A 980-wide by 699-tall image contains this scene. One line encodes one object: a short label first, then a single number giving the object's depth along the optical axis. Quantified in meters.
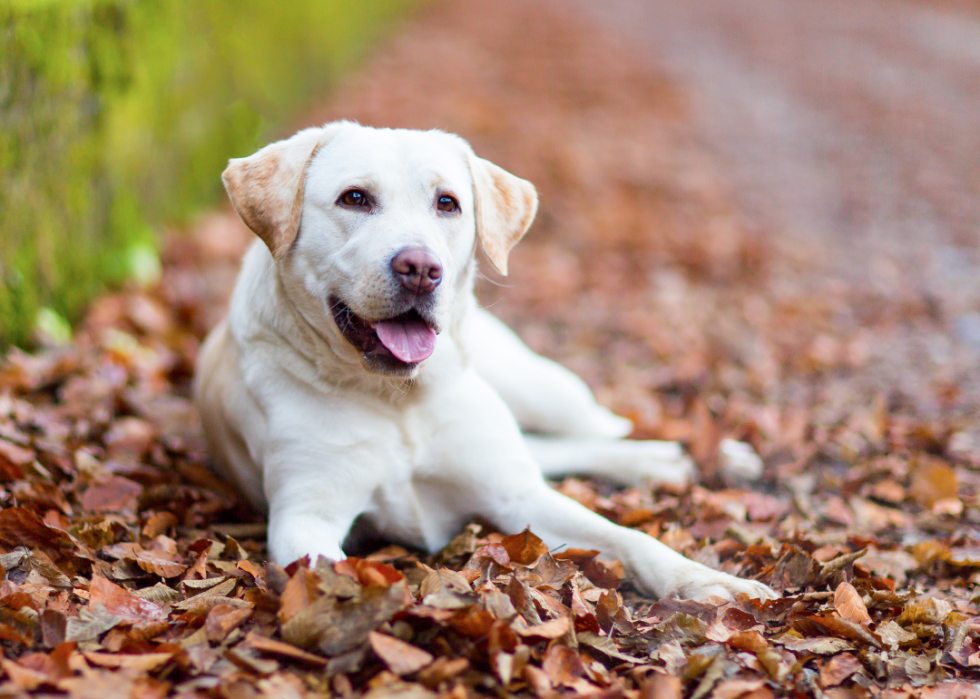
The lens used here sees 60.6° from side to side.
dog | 2.68
